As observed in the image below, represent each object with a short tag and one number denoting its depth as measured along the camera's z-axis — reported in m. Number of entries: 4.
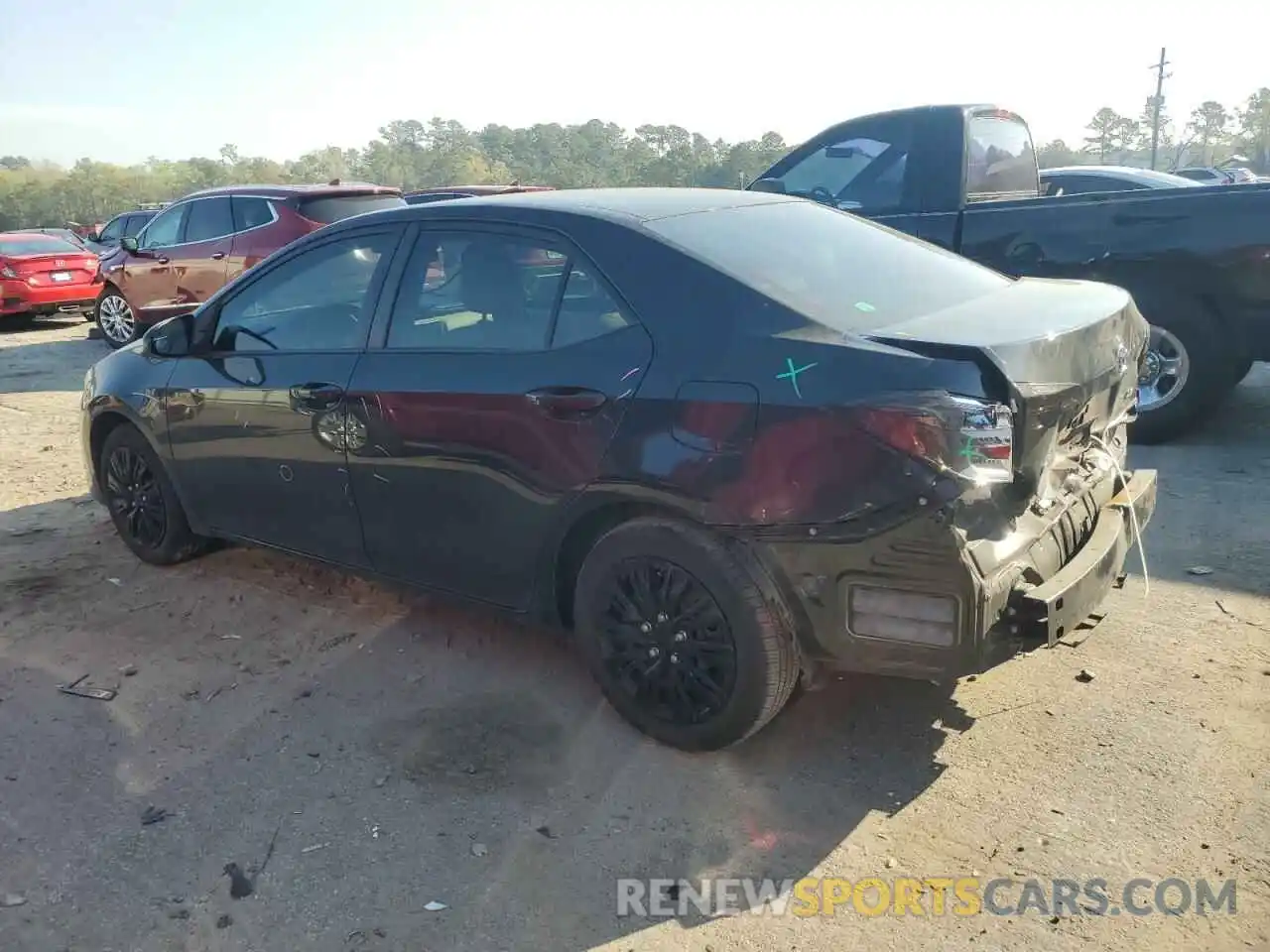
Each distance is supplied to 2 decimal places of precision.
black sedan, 2.67
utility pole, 64.75
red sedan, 14.04
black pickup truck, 5.70
